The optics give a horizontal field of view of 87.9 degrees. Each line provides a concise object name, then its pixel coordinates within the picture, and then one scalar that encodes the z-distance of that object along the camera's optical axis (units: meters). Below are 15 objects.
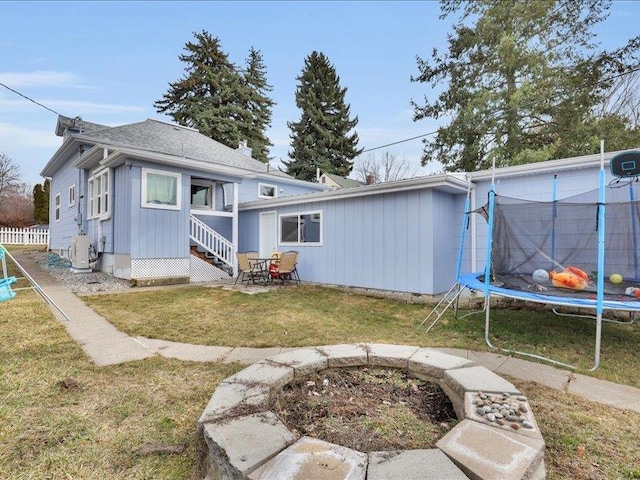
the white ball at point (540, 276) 4.13
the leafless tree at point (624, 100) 11.76
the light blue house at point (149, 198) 8.07
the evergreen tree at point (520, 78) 11.03
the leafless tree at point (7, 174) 29.00
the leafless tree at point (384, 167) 28.20
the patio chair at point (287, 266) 8.22
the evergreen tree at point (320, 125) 25.58
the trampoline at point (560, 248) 3.90
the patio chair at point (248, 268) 8.43
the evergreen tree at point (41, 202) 25.36
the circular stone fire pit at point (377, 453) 1.36
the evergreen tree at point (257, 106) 25.64
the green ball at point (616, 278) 4.22
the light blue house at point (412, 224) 5.92
